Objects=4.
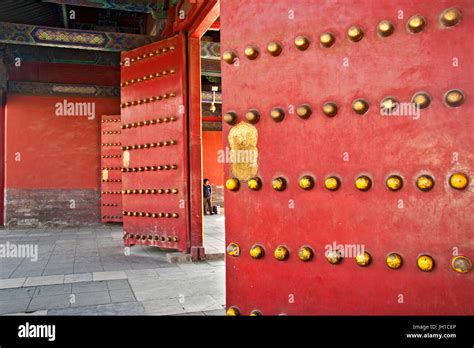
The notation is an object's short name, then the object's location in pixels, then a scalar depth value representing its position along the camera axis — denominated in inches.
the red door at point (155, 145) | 221.3
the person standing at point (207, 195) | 559.5
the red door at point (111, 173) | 412.5
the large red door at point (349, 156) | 55.2
